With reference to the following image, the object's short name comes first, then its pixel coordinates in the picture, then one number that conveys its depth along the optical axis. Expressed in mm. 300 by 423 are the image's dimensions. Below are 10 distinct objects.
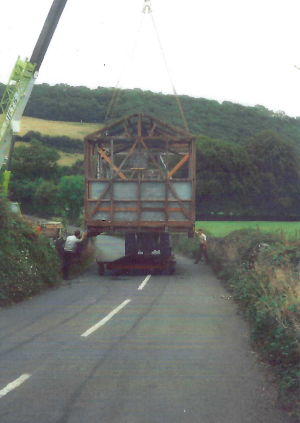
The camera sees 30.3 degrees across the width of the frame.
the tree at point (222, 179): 61406
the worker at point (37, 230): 17119
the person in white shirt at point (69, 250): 18422
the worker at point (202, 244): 25631
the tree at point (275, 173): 63238
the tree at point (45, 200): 54406
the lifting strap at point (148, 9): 18531
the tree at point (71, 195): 51788
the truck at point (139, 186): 19234
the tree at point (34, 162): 62519
